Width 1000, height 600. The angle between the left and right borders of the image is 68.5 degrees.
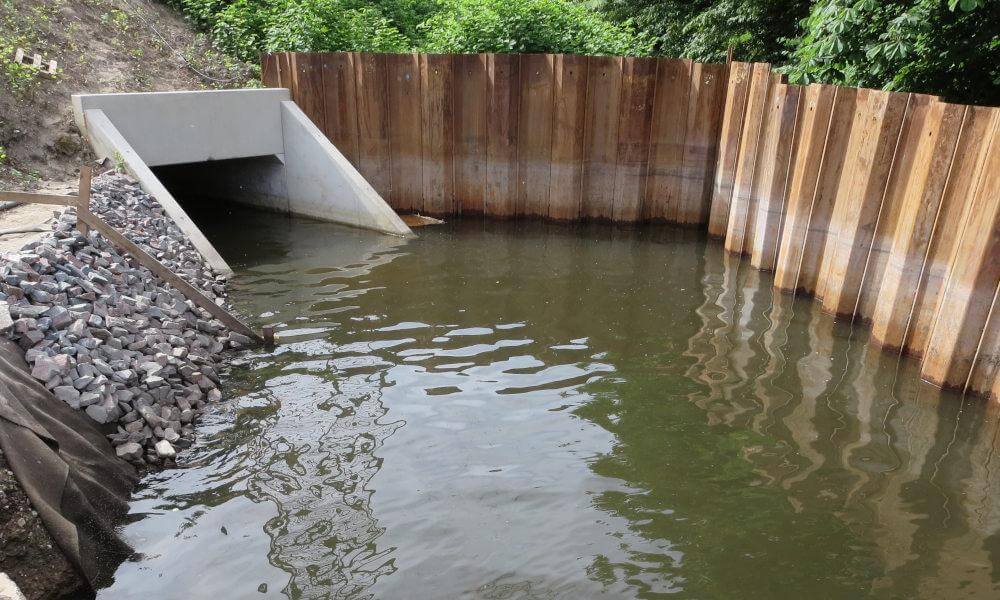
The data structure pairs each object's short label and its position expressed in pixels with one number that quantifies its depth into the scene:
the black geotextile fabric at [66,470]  3.89
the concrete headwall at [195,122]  9.91
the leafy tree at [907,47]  7.85
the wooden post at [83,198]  6.54
